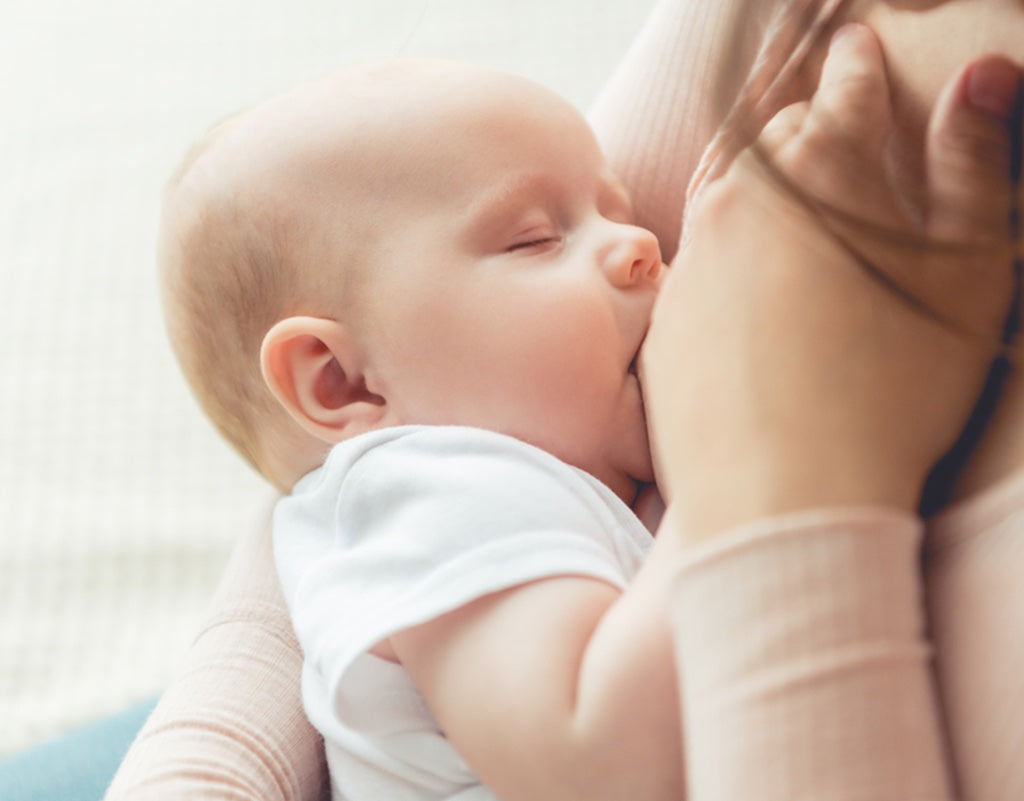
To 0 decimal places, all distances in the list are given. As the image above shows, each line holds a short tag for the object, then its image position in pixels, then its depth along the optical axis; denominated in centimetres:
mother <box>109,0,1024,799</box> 60
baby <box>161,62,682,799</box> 67
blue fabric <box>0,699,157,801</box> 84
